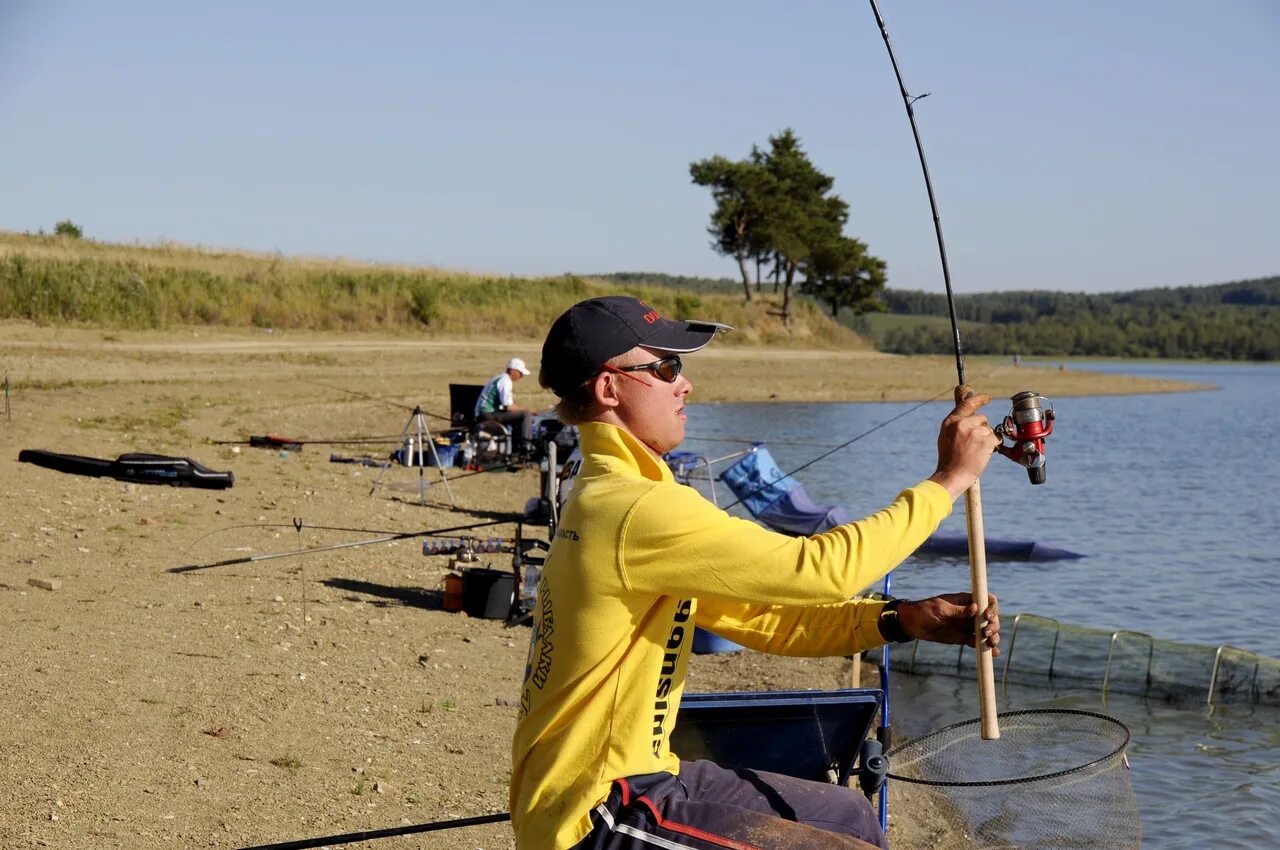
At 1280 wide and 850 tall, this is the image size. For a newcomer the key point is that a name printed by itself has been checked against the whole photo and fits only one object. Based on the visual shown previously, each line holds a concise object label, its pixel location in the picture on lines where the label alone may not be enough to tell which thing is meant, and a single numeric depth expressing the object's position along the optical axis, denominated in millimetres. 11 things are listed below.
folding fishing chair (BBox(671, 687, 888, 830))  3811
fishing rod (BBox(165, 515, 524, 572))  7920
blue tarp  13461
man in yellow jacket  2695
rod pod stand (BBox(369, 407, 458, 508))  14258
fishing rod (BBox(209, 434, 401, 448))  16422
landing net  4086
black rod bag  12094
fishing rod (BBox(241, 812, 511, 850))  3667
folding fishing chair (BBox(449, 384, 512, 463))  16516
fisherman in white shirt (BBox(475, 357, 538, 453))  16750
